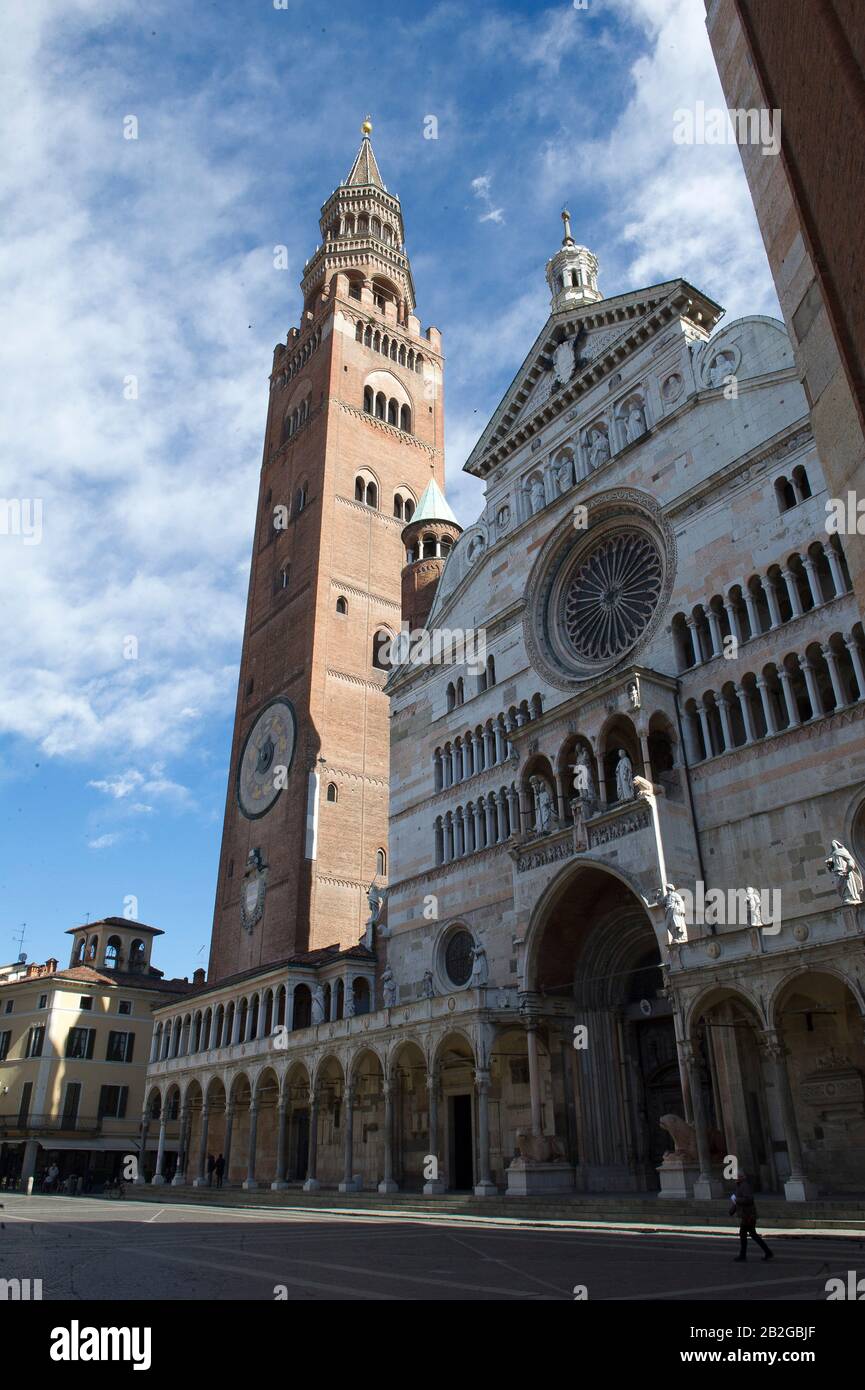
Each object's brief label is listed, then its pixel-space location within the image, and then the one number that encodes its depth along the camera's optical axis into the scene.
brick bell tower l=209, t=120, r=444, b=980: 44.12
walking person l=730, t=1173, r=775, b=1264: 11.82
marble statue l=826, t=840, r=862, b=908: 17.80
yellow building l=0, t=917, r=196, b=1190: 49.69
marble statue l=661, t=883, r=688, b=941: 21.00
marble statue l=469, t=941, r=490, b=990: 28.02
